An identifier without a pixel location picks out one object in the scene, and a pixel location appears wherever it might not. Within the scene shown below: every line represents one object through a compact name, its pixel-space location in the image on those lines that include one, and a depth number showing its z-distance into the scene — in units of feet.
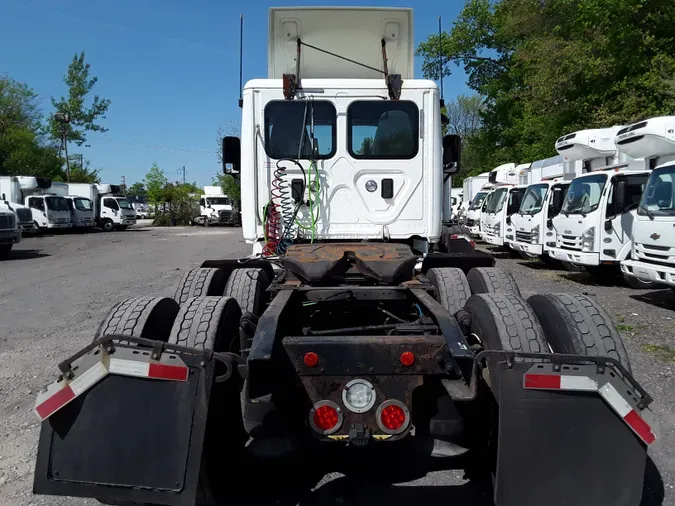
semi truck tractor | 8.28
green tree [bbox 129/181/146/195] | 269.44
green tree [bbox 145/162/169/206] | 156.87
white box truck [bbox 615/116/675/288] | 28.84
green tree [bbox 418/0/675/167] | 58.44
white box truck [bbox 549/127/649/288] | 37.19
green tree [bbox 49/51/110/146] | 151.74
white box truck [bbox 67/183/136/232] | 114.52
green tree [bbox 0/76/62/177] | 140.87
